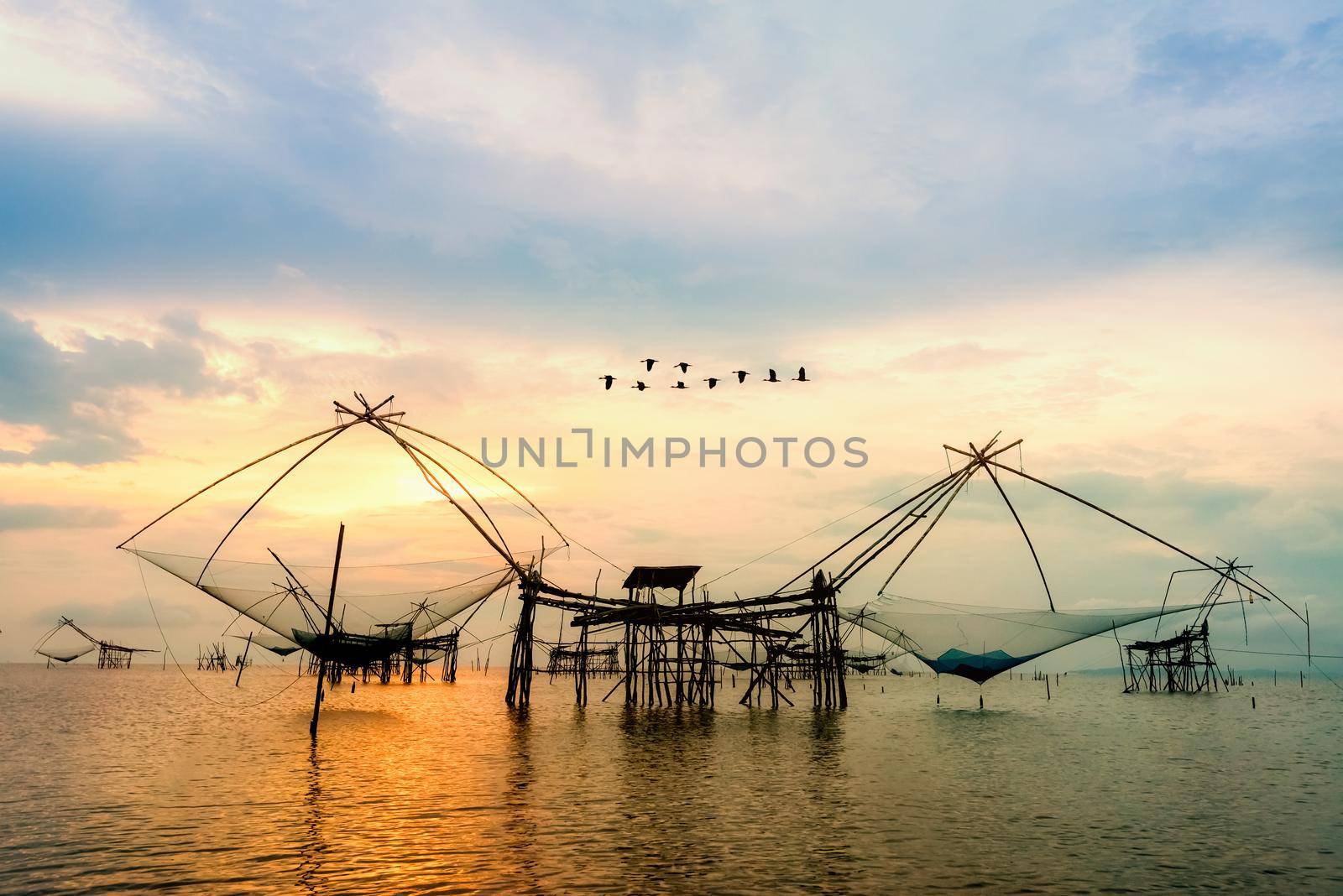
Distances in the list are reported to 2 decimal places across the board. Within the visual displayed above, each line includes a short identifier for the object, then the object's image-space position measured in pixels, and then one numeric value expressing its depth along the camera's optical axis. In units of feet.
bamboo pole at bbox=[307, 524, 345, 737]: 59.72
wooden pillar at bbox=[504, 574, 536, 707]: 96.37
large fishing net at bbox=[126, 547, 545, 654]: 96.27
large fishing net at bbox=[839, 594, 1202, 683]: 90.63
